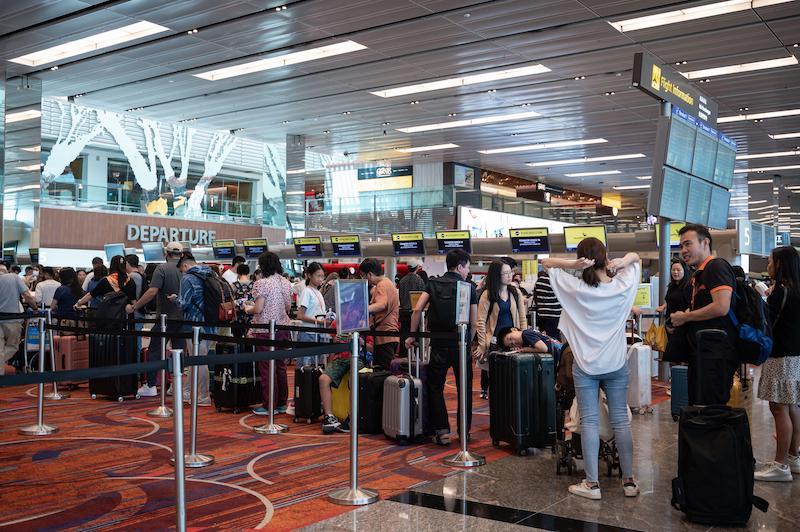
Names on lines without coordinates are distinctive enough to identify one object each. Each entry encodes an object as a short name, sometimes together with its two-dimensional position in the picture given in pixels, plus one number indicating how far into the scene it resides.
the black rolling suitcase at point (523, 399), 5.85
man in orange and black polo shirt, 4.52
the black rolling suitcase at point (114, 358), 8.79
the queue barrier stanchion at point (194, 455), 5.54
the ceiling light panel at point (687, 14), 12.12
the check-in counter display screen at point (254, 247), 21.98
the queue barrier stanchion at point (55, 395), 8.81
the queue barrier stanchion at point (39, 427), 6.77
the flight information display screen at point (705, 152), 9.17
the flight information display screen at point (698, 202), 9.06
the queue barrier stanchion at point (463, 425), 5.60
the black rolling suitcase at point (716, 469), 4.14
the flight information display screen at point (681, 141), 8.58
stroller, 5.20
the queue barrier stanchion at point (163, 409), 7.74
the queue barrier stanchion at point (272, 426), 6.90
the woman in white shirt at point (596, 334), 4.57
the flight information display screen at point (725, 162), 9.87
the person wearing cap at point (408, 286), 11.02
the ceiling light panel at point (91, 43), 14.02
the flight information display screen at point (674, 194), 8.41
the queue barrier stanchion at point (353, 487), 4.57
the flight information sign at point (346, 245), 19.83
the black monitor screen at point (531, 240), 17.48
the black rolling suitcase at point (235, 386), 7.98
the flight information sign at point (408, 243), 18.95
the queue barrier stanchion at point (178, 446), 3.46
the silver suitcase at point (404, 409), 6.33
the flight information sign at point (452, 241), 18.16
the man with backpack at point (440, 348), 6.27
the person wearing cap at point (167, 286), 8.79
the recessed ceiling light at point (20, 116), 18.08
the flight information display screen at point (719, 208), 9.77
